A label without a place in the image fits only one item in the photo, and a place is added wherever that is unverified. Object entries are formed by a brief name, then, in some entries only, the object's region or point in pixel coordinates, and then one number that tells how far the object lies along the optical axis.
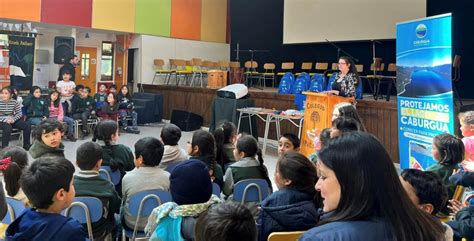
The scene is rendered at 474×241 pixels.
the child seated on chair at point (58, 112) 7.17
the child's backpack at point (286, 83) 8.76
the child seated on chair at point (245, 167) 2.81
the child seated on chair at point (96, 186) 2.27
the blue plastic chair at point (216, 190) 2.59
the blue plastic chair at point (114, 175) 3.06
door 11.12
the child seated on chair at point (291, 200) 1.74
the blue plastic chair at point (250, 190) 2.60
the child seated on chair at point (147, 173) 2.51
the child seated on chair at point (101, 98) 7.90
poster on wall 7.59
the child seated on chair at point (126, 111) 8.42
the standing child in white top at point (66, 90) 7.55
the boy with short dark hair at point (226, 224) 1.12
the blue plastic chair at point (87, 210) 2.10
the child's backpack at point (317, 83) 8.42
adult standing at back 8.73
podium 4.97
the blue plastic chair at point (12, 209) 2.05
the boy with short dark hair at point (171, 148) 3.20
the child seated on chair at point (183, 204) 1.70
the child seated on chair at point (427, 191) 1.61
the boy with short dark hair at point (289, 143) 3.26
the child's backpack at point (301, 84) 8.40
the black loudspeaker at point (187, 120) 9.03
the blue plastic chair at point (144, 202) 2.30
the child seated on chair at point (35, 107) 6.79
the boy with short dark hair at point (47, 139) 3.24
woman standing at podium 4.78
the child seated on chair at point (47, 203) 1.38
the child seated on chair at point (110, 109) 7.88
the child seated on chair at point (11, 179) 2.24
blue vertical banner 3.63
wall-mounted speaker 9.25
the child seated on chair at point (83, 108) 7.55
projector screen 8.87
